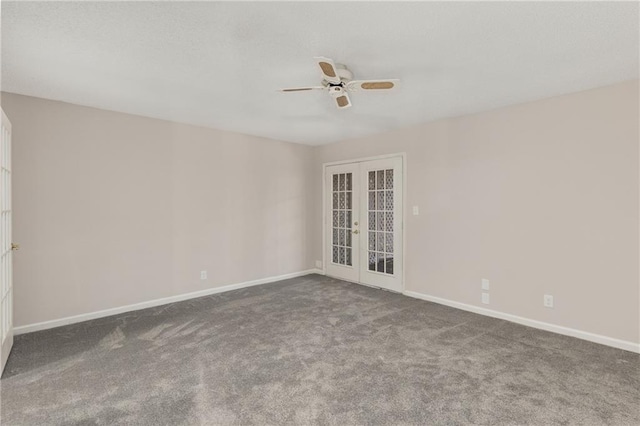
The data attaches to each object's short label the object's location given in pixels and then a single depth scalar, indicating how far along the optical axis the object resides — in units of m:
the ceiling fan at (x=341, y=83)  2.20
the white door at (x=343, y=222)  5.17
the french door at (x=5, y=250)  2.44
